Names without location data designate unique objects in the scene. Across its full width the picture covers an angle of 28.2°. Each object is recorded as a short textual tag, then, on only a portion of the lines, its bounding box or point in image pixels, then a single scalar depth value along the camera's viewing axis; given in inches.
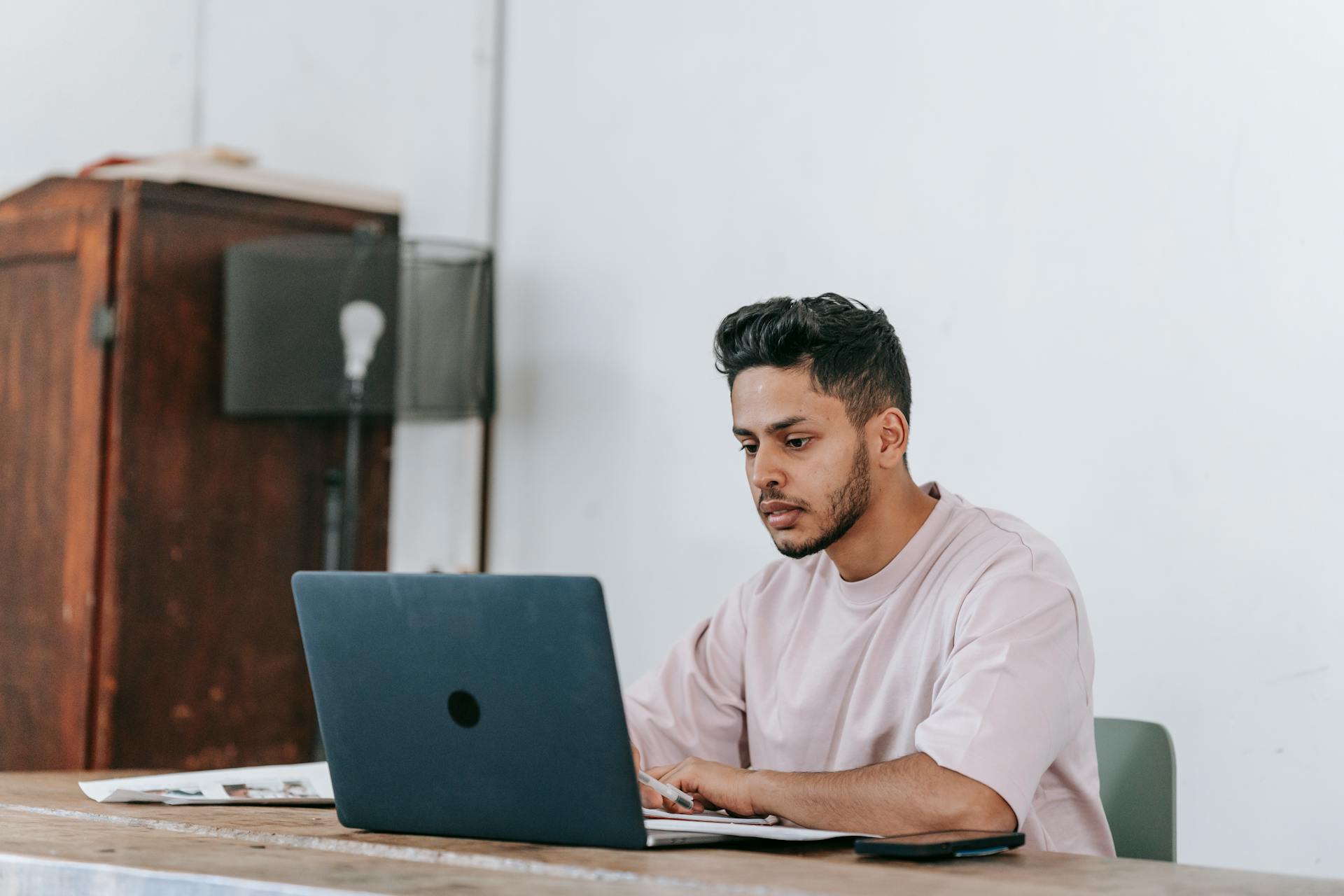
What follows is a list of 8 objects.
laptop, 90.0
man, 99.9
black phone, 89.4
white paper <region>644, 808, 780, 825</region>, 98.4
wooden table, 85.1
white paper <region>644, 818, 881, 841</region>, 91.4
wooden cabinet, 142.2
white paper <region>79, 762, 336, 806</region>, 102.0
